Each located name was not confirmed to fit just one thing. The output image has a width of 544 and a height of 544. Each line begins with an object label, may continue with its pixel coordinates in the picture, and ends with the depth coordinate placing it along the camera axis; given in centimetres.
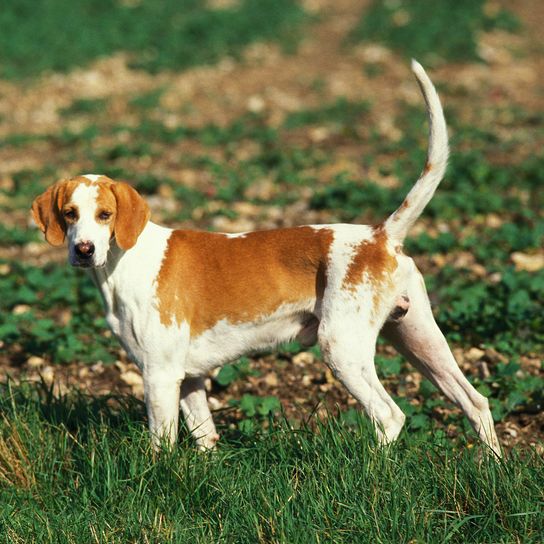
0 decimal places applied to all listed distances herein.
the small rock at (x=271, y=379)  1116
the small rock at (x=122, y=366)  1178
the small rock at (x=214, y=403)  1067
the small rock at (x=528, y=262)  1444
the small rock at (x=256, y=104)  2630
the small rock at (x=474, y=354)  1150
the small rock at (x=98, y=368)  1175
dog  833
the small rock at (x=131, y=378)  1144
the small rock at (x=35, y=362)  1177
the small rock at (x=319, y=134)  2310
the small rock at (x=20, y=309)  1357
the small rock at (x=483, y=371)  1100
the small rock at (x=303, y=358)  1175
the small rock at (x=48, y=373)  1154
